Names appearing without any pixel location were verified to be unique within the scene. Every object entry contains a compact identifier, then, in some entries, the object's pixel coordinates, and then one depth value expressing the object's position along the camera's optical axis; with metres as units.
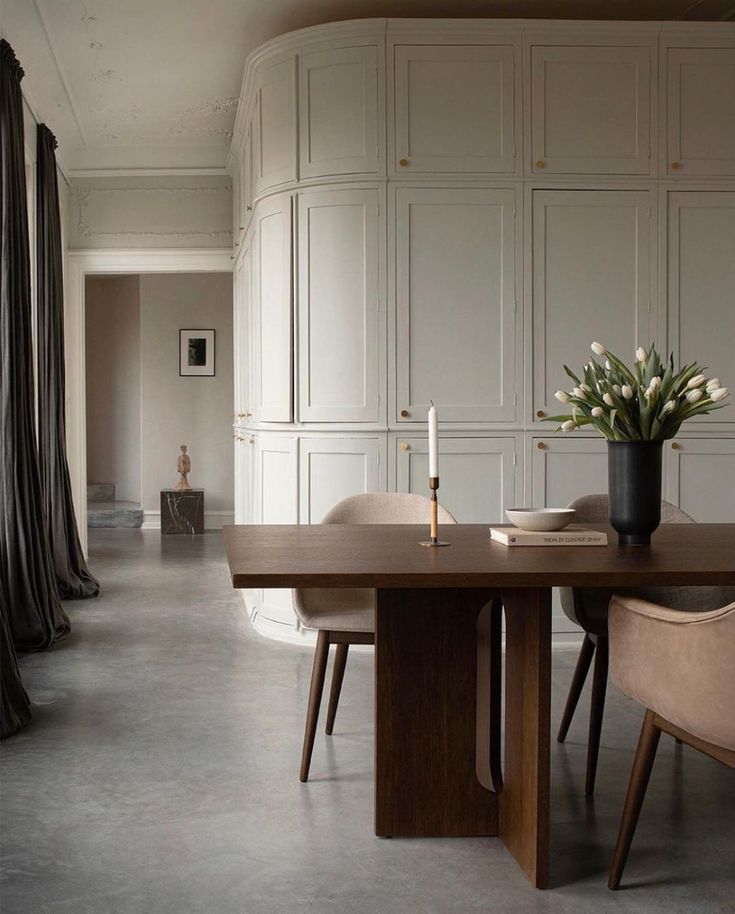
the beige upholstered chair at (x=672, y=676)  1.95
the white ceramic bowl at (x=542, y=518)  2.64
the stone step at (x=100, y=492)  10.30
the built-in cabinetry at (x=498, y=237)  4.55
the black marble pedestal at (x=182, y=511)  9.16
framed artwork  9.64
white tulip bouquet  2.49
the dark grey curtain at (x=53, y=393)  5.74
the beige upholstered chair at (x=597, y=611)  2.88
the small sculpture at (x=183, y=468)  9.35
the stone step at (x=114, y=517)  9.52
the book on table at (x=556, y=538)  2.54
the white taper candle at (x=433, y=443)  2.52
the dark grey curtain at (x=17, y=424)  4.27
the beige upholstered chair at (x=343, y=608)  2.94
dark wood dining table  2.34
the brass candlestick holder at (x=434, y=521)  2.57
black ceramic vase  2.55
